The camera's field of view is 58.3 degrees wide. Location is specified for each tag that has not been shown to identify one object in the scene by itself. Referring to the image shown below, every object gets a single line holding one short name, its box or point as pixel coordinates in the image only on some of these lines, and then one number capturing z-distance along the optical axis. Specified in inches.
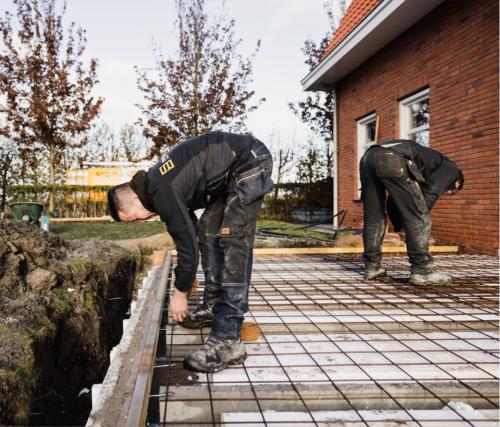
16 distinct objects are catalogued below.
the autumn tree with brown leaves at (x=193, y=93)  560.7
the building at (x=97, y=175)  711.7
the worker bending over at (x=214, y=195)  80.9
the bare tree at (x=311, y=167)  626.8
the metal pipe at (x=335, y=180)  415.2
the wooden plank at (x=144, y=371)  61.6
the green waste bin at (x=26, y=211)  392.5
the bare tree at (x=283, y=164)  773.9
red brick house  219.5
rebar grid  71.6
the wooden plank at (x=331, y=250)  228.6
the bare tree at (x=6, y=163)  602.7
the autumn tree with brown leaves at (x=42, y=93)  589.6
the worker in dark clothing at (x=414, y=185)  145.2
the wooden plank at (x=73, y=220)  523.5
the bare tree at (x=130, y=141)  957.2
